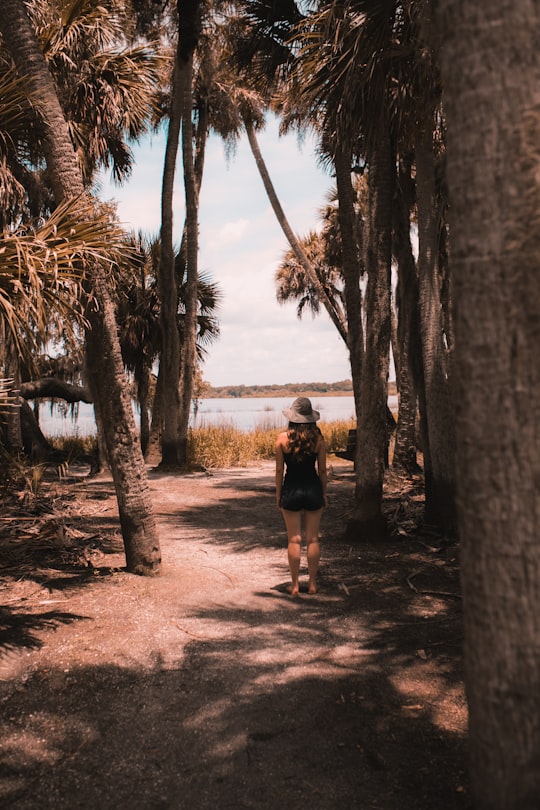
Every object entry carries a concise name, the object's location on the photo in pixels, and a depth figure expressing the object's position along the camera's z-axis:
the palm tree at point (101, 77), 10.38
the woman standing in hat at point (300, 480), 5.66
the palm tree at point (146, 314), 20.94
